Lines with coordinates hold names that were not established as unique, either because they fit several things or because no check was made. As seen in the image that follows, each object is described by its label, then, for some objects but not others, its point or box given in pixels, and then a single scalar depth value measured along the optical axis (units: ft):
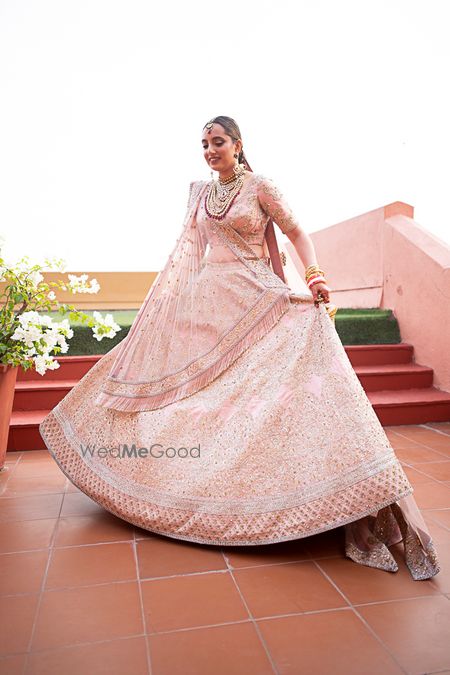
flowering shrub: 8.49
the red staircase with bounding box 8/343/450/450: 11.03
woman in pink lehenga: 5.81
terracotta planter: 9.25
